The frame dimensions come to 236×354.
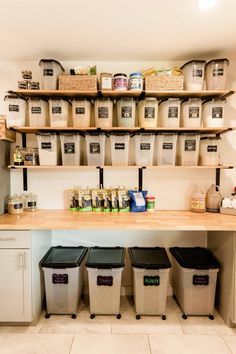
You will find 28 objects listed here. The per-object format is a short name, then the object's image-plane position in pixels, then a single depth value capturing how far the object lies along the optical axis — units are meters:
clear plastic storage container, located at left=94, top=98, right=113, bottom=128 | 2.31
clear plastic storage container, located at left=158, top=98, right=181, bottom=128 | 2.33
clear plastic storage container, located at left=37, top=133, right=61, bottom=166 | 2.35
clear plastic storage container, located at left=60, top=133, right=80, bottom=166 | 2.37
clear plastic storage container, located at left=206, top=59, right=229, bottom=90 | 2.26
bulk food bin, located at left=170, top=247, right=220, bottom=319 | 2.14
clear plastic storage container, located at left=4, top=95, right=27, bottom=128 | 2.34
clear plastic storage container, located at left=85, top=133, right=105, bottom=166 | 2.36
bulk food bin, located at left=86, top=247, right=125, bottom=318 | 2.13
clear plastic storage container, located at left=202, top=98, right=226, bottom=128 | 2.31
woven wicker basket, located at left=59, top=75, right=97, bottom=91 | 2.24
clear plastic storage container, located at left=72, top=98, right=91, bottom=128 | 2.32
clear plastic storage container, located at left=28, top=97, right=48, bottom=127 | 2.34
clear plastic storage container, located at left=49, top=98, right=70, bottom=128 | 2.31
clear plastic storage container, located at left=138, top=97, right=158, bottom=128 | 2.30
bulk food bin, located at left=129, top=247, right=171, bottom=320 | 2.12
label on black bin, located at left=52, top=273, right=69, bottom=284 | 2.15
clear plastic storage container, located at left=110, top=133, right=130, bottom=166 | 2.37
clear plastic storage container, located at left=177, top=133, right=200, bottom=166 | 2.37
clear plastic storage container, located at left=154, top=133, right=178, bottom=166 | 2.38
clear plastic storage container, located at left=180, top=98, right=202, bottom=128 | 2.33
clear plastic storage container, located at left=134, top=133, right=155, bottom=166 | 2.37
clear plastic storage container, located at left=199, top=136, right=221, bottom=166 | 2.38
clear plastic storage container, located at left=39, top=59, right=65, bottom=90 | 2.26
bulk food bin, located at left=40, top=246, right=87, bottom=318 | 2.14
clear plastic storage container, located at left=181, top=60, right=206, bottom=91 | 2.27
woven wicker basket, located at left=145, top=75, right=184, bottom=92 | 2.26
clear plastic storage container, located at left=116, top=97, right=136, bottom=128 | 2.31
